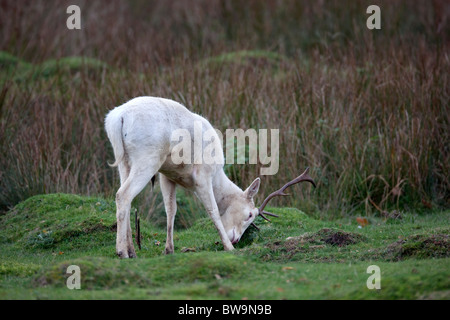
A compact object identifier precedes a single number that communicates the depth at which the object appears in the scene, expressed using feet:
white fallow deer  21.97
